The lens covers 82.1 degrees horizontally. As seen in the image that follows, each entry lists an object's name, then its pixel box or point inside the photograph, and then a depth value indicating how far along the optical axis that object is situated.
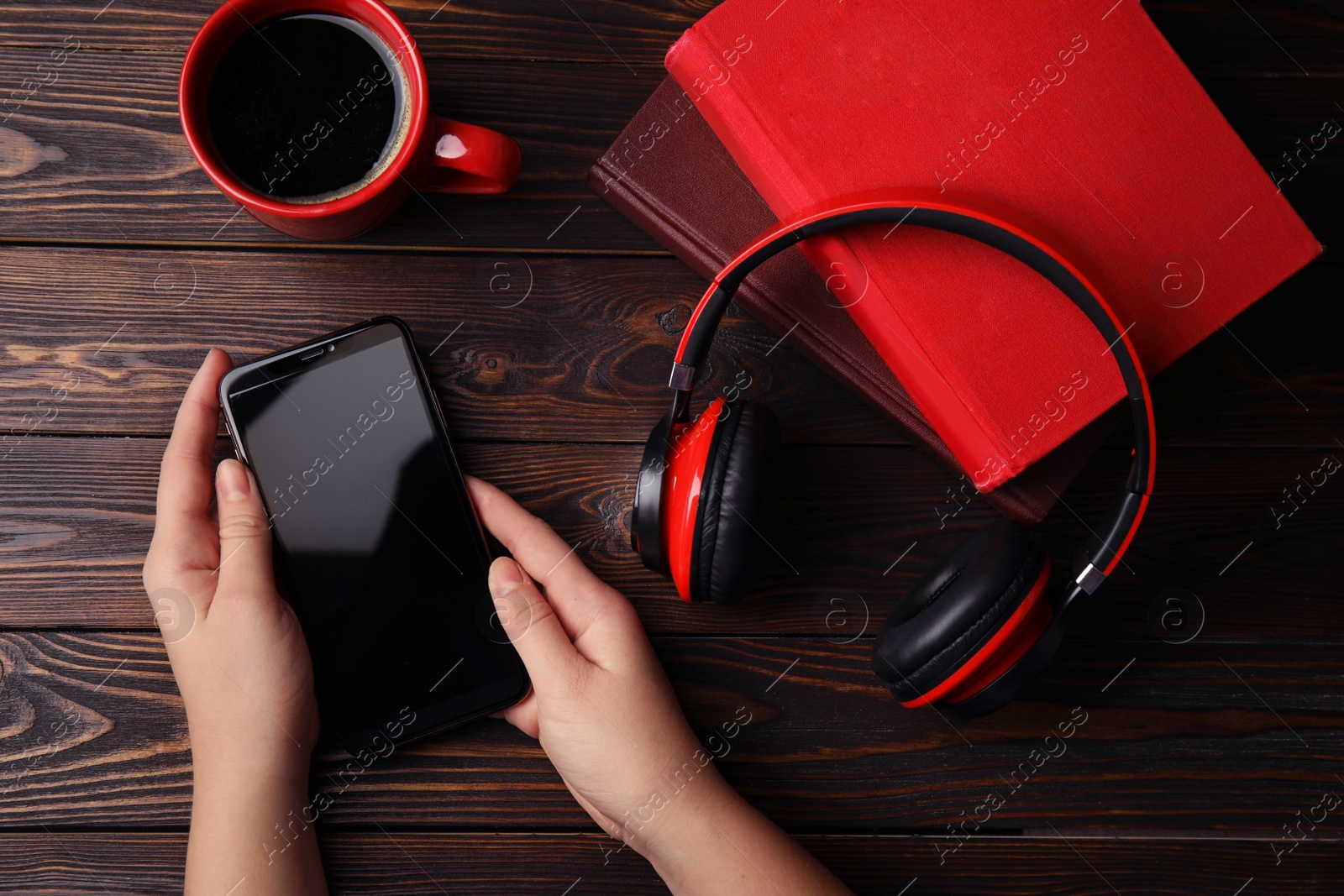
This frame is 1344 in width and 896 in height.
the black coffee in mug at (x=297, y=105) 0.53
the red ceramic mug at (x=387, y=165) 0.51
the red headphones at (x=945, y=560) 0.50
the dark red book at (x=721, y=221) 0.63
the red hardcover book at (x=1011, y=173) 0.55
